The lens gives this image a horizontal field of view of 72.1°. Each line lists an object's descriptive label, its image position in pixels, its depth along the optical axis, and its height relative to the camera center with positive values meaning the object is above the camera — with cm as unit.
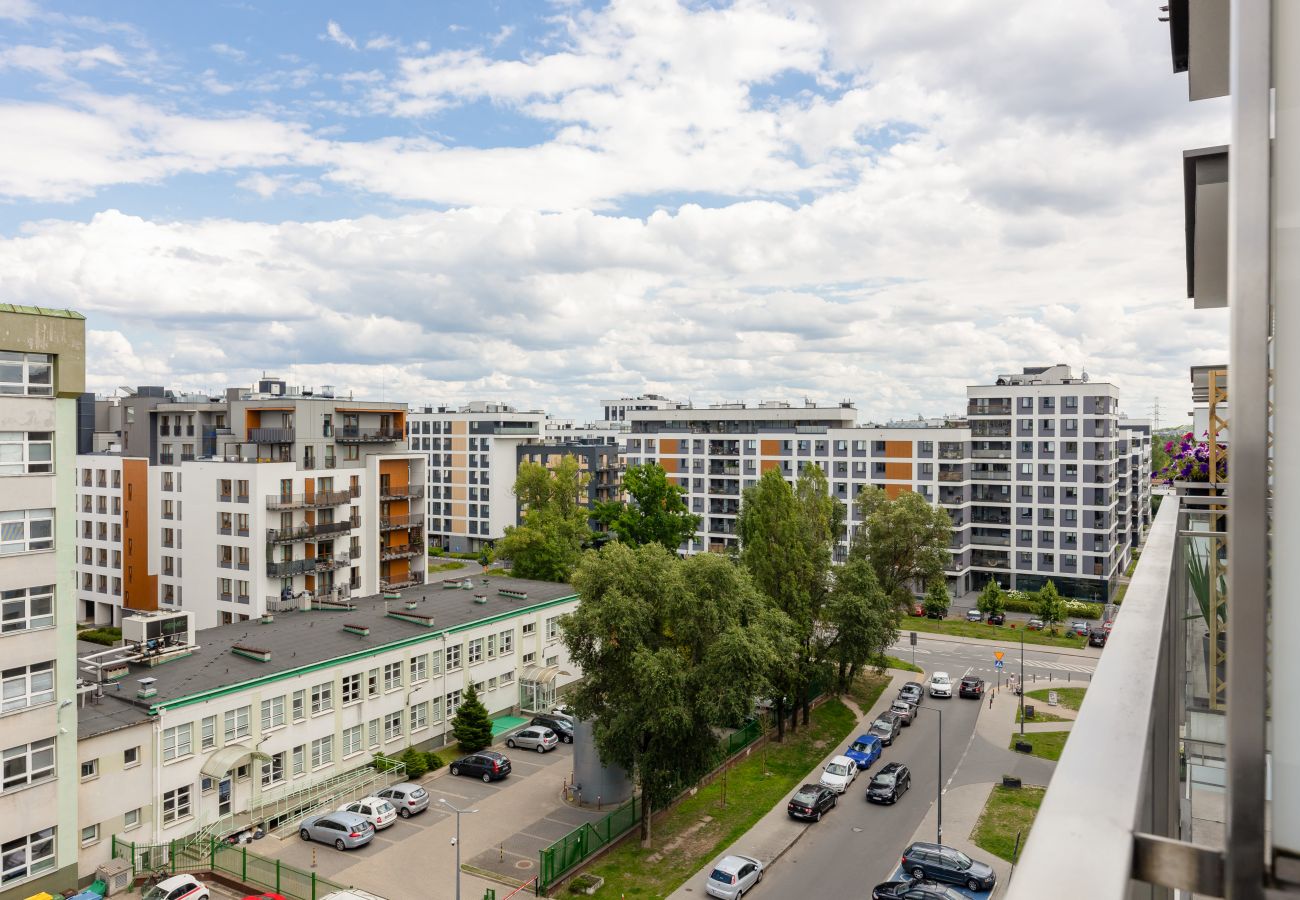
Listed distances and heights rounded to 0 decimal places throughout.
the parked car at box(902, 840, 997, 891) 2666 -1294
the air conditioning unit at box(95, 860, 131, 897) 2502 -1216
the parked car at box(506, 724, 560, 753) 3784 -1269
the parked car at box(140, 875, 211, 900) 2405 -1214
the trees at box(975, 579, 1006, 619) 6356 -1154
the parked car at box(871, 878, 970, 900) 2517 -1286
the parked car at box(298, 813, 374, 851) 2847 -1251
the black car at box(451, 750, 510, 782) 3441 -1257
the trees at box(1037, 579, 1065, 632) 6104 -1141
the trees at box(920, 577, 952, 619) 6500 -1185
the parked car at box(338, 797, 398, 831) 2988 -1242
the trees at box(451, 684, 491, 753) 3688 -1176
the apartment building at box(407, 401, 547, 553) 9456 -287
